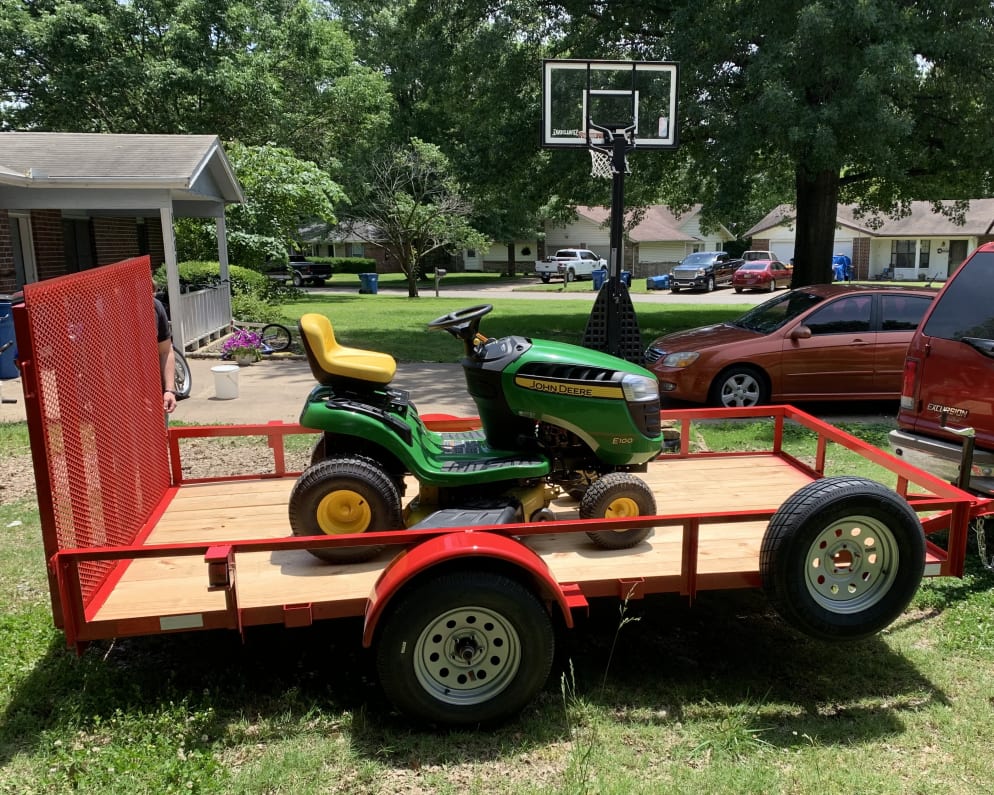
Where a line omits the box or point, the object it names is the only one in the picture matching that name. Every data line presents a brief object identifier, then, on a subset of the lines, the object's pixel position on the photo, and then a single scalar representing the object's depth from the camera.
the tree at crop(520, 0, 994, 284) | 11.98
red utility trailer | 3.29
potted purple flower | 14.16
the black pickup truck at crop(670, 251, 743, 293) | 39.19
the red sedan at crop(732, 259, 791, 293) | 38.00
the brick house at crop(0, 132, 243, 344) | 12.77
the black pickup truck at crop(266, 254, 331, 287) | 41.44
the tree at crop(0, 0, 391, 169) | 25.69
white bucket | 11.12
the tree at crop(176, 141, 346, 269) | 22.93
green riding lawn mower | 4.21
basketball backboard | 9.82
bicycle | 15.33
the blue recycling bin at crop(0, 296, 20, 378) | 11.44
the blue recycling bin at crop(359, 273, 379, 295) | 36.91
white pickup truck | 46.34
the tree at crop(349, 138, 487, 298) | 33.34
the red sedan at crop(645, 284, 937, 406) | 9.89
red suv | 5.29
